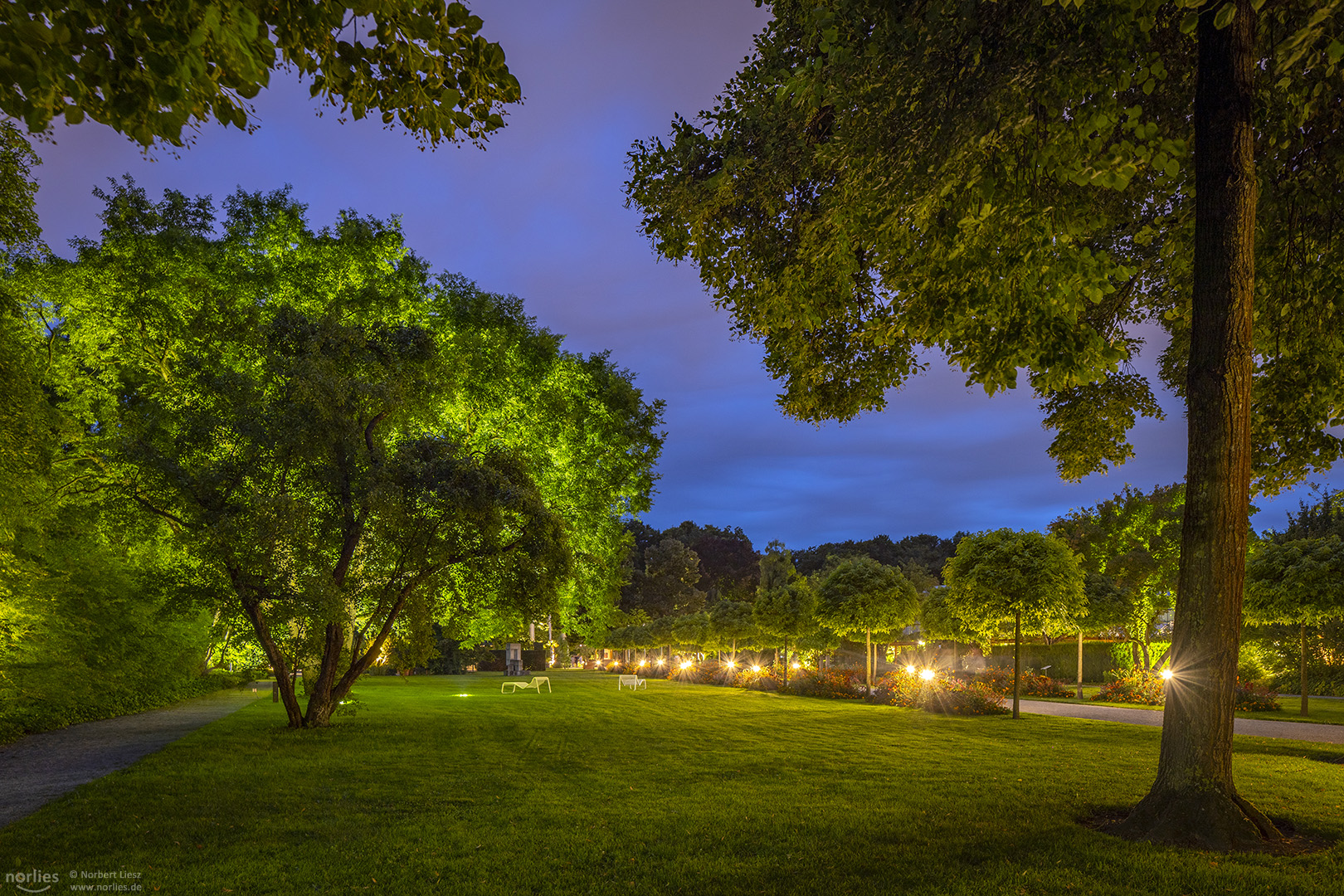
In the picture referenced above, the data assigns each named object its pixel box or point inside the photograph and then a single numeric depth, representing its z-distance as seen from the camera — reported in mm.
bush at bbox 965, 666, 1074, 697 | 24422
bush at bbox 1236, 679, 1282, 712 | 18969
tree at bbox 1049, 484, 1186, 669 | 24203
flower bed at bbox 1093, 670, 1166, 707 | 21797
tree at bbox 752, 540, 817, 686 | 28672
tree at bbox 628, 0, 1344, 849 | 5520
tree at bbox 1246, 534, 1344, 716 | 16656
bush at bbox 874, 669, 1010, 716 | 18000
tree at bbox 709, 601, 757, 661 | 33781
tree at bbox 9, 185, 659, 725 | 11703
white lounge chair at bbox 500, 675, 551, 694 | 29547
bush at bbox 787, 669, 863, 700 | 24359
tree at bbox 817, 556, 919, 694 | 24047
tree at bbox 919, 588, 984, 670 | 22797
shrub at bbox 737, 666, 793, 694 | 28453
